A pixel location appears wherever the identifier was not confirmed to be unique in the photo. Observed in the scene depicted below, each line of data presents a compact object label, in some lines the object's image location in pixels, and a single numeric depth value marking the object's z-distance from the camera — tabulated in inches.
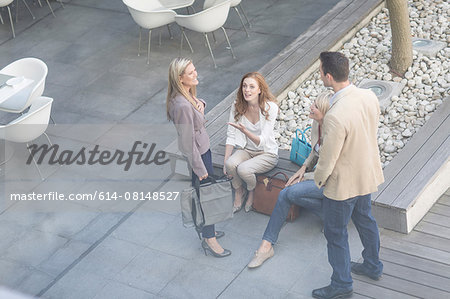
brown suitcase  495.2
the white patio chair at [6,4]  843.4
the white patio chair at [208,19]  708.7
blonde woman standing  435.5
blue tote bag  490.0
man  370.9
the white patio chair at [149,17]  725.3
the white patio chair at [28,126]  562.3
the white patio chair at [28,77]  605.6
